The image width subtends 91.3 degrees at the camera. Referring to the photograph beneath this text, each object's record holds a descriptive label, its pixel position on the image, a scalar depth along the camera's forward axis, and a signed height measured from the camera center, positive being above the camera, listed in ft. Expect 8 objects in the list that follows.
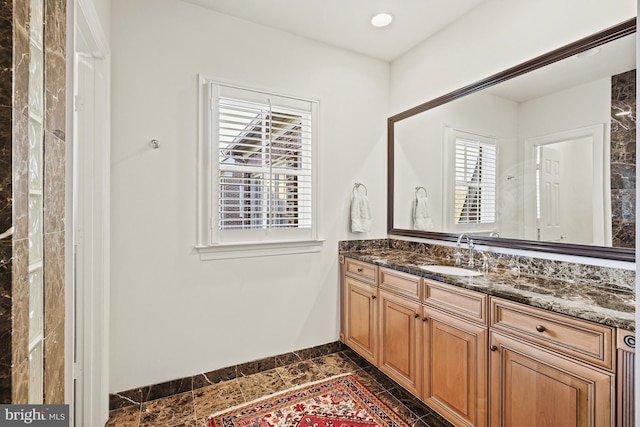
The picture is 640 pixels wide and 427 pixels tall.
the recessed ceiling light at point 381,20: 7.68 +4.86
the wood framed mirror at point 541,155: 5.09 +1.21
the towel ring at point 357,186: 9.39 +0.85
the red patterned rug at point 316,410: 6.20 -4.12
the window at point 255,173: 7.42 +1.06
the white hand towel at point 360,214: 9.12 +0.00
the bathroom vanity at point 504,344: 3.81 -2.03
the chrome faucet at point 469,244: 7.23 -0.69
